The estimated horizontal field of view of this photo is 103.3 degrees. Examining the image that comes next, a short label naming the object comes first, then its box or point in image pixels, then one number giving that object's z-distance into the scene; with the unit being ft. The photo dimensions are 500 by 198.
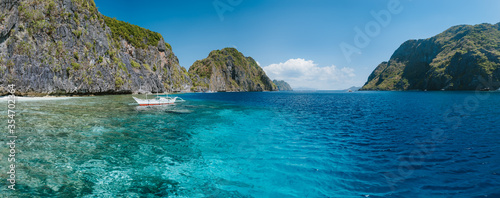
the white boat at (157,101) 128.46
